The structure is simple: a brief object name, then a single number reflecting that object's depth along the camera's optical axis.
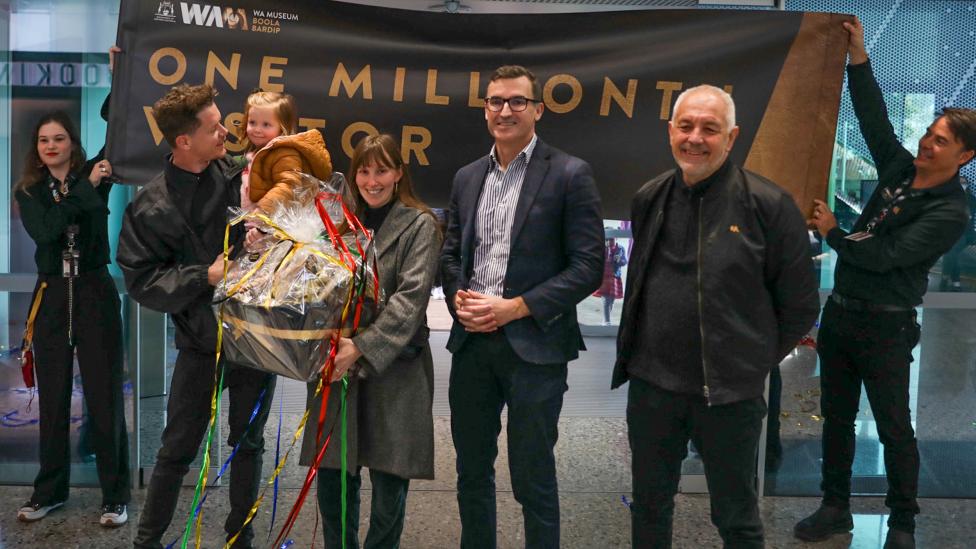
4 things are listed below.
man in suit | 2.75
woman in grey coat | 2.75
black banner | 3.38
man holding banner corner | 3.25
